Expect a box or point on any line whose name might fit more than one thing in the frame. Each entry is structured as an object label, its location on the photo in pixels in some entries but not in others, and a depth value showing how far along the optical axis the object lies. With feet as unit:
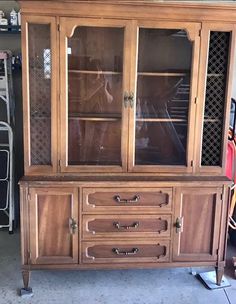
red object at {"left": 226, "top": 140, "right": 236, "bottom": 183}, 7.25
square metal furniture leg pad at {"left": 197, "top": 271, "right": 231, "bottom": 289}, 6.50
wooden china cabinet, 5.97
